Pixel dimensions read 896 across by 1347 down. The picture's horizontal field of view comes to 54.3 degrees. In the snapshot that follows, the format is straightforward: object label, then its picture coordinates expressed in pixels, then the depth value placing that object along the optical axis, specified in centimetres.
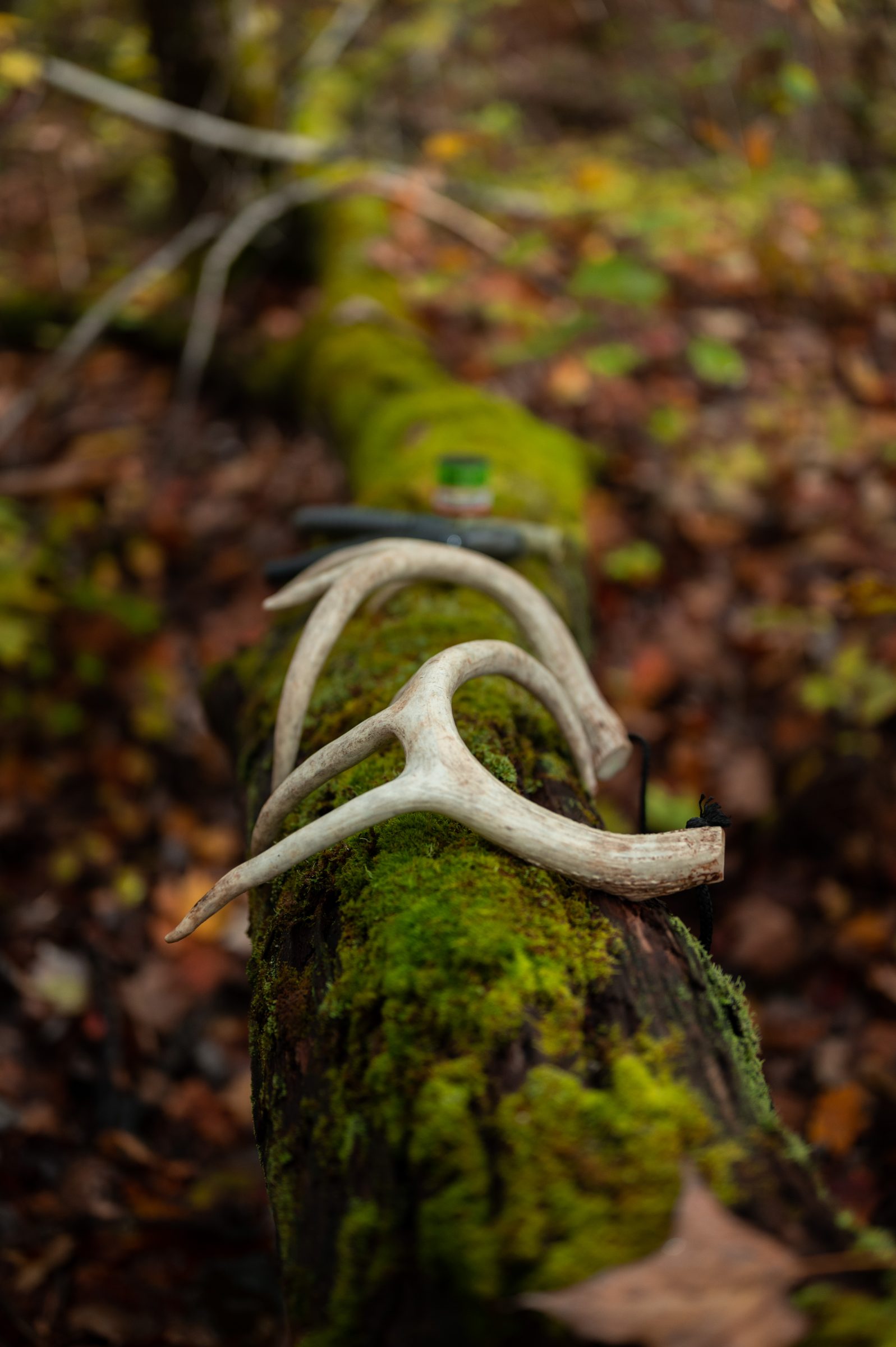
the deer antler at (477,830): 142
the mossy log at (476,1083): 106
